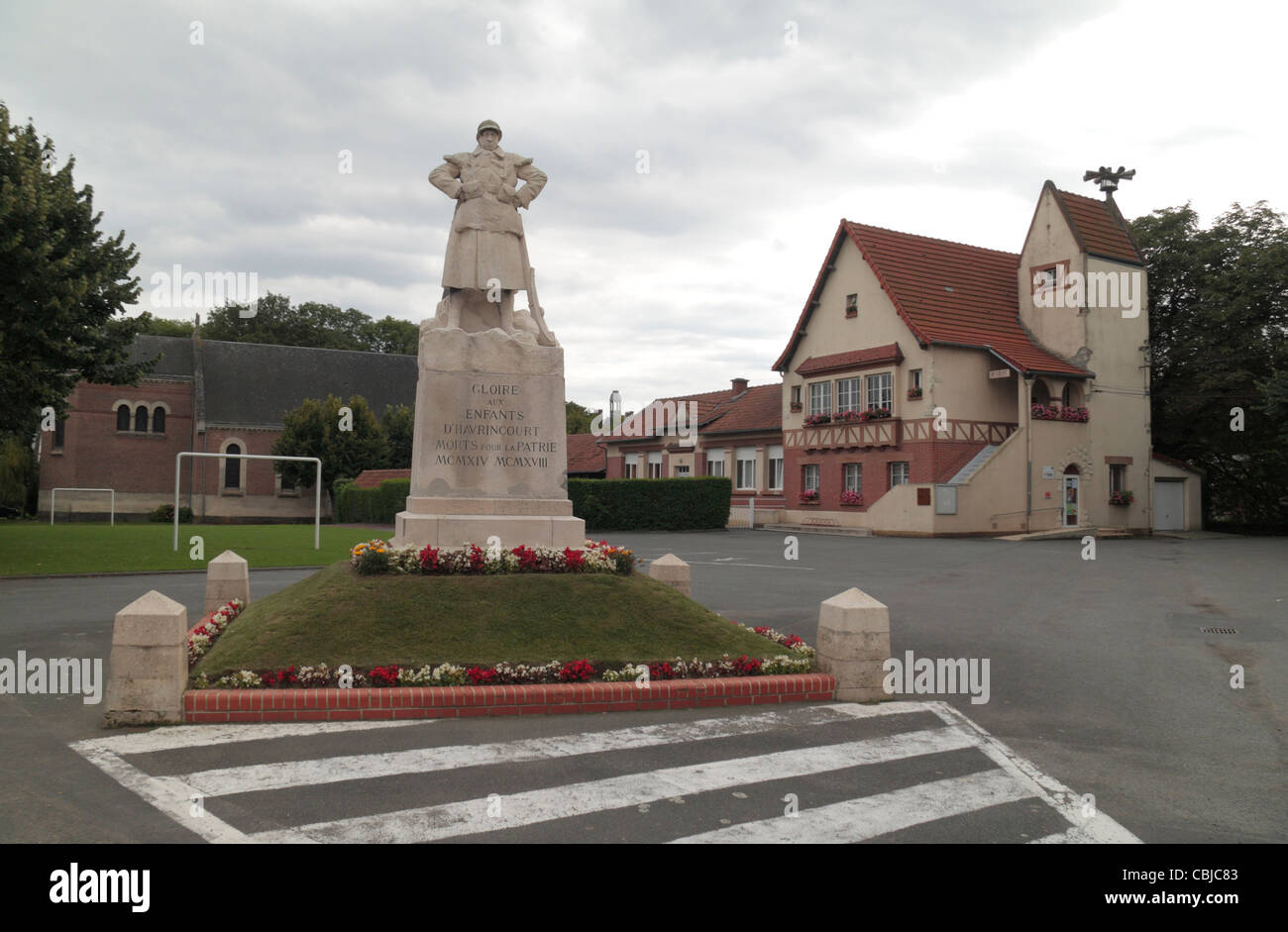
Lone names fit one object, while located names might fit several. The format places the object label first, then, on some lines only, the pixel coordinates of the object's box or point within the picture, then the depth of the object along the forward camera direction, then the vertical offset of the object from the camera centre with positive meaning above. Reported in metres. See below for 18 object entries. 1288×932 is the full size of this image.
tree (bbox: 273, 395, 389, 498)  48.22 +3.09
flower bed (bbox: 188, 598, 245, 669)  8.44 -1.41
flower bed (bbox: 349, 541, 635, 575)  9.40 -0.69
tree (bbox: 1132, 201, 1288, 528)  34.38 +6.22
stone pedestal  10.75 +0.67
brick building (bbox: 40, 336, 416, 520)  50.56 +3.65
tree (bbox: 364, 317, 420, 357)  75.62 +13.52
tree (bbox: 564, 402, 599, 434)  81.56 +7.35
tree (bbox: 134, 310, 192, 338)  71.69 +13.71
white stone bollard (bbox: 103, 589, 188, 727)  6.91 -1.36
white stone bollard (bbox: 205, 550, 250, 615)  11.38 -1.11
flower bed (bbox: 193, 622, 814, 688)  7.39 -1.54
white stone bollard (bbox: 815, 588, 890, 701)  8.03 -1.37
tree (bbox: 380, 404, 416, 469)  51.12 +3.72
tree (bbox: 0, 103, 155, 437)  17.19 +4.22
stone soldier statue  11.56 +3.44
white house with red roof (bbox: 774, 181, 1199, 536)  33.28 +4.59
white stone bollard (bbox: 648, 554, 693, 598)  11.43 -0.99
